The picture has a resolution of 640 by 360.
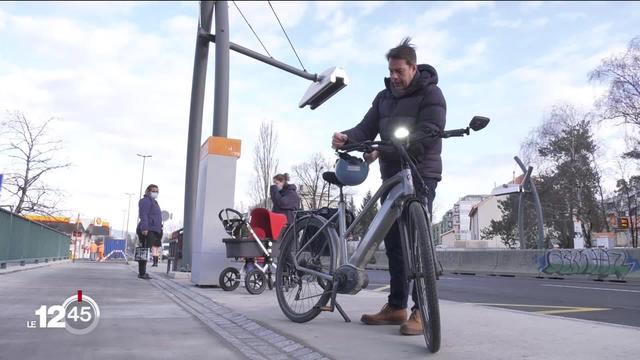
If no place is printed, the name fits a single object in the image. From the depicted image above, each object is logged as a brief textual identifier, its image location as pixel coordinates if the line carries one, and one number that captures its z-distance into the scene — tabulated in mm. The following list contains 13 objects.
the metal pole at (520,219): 31350
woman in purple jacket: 11492
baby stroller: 7840
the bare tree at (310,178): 62500
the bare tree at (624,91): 35562
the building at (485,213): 104625
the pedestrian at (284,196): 9414
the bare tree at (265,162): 42562
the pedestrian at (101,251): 38869
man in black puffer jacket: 4031
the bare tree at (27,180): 25828
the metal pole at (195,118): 13960
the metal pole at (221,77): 11312
